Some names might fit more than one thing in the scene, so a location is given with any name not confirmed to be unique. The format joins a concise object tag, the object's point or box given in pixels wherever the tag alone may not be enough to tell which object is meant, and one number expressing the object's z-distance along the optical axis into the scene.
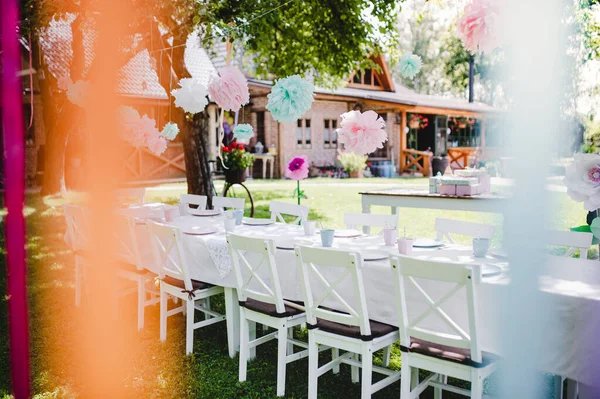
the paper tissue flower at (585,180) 2.56
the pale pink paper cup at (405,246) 3.46
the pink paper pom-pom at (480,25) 2.75
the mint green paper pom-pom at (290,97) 3.97
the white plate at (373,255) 3.35
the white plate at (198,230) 4.49
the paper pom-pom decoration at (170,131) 5.56
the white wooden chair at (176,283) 4.13
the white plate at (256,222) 5.01
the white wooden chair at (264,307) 3.45
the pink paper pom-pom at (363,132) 3.88
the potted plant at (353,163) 18.16
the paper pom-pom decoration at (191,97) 4.65
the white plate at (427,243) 3.71
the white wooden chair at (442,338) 2.56
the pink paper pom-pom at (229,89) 4.32
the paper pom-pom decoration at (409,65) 4.03
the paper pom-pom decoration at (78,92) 5.73
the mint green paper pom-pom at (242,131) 4.93
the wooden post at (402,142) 20.48
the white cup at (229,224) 4.62
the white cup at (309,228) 4.36
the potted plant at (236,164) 8.53
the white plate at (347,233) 4.27
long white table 2.54
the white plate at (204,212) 5.64
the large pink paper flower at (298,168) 5.08
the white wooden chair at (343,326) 2.95
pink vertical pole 1.47
